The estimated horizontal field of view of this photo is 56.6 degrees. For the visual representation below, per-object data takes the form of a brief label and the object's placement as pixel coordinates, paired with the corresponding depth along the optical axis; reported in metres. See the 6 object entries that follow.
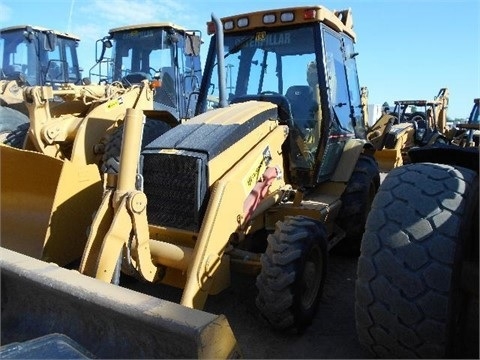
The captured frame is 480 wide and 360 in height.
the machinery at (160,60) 7.14
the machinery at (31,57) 9.36
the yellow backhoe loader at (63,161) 3.95
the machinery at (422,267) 2.02
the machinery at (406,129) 9.91
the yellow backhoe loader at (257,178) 2.76
